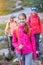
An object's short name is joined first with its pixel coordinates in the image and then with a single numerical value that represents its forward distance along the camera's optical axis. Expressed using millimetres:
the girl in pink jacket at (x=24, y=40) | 2110
